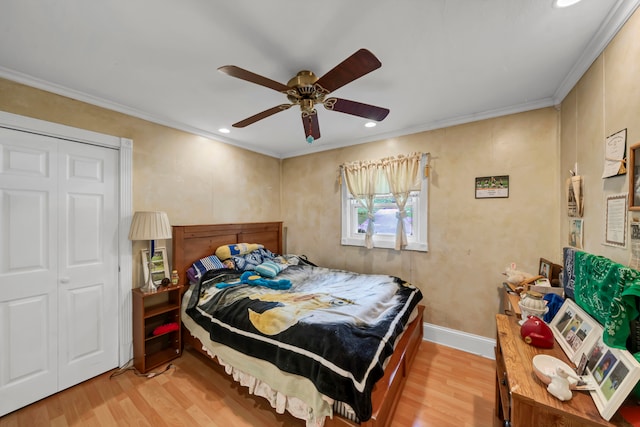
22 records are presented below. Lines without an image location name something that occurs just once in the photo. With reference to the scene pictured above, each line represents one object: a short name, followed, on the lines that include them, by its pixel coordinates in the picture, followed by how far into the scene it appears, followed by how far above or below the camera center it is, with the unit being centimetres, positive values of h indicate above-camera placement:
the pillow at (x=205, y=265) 280 -64
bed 146 -117
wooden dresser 89 -75
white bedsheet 146 -121
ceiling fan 130 +80
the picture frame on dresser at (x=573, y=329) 115 -62
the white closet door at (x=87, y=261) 211 -46
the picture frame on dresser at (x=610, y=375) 84 -63
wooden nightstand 232 -121
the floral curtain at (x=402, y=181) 297 +40
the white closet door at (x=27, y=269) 185 -47
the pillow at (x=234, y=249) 309 -51
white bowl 99 -72
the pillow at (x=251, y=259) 299 -62
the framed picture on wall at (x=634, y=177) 119 +18
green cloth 97 -38
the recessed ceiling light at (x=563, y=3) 123 +110
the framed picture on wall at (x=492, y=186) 252 +28
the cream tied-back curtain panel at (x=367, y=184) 326 +40
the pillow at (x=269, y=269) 281 -69
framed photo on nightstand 250 -58
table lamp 229 -17
